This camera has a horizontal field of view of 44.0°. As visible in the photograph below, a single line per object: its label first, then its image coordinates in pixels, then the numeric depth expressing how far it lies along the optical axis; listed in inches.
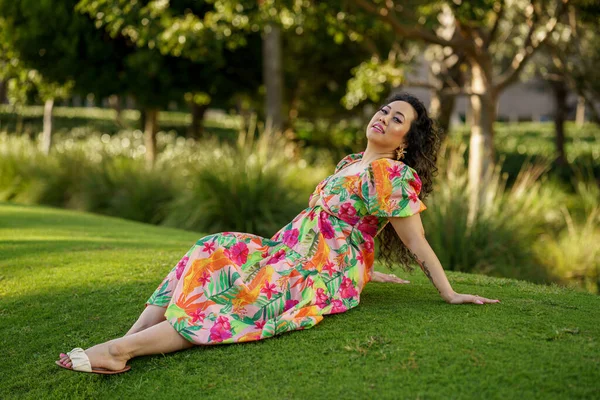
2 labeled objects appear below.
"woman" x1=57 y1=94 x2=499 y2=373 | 124.3
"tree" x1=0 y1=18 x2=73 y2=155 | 448.8
